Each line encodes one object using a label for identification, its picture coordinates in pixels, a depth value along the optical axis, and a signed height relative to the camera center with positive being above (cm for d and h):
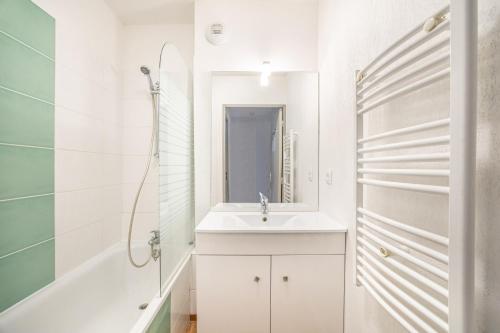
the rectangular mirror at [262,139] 187 +21
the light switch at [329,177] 159 -8
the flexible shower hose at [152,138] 191 +22
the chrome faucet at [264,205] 172 -29
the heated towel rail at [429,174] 47 -2
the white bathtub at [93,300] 115 -84
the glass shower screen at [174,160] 133 +3
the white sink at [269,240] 133 -43
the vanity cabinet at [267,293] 134 -73
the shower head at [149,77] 181 +71
